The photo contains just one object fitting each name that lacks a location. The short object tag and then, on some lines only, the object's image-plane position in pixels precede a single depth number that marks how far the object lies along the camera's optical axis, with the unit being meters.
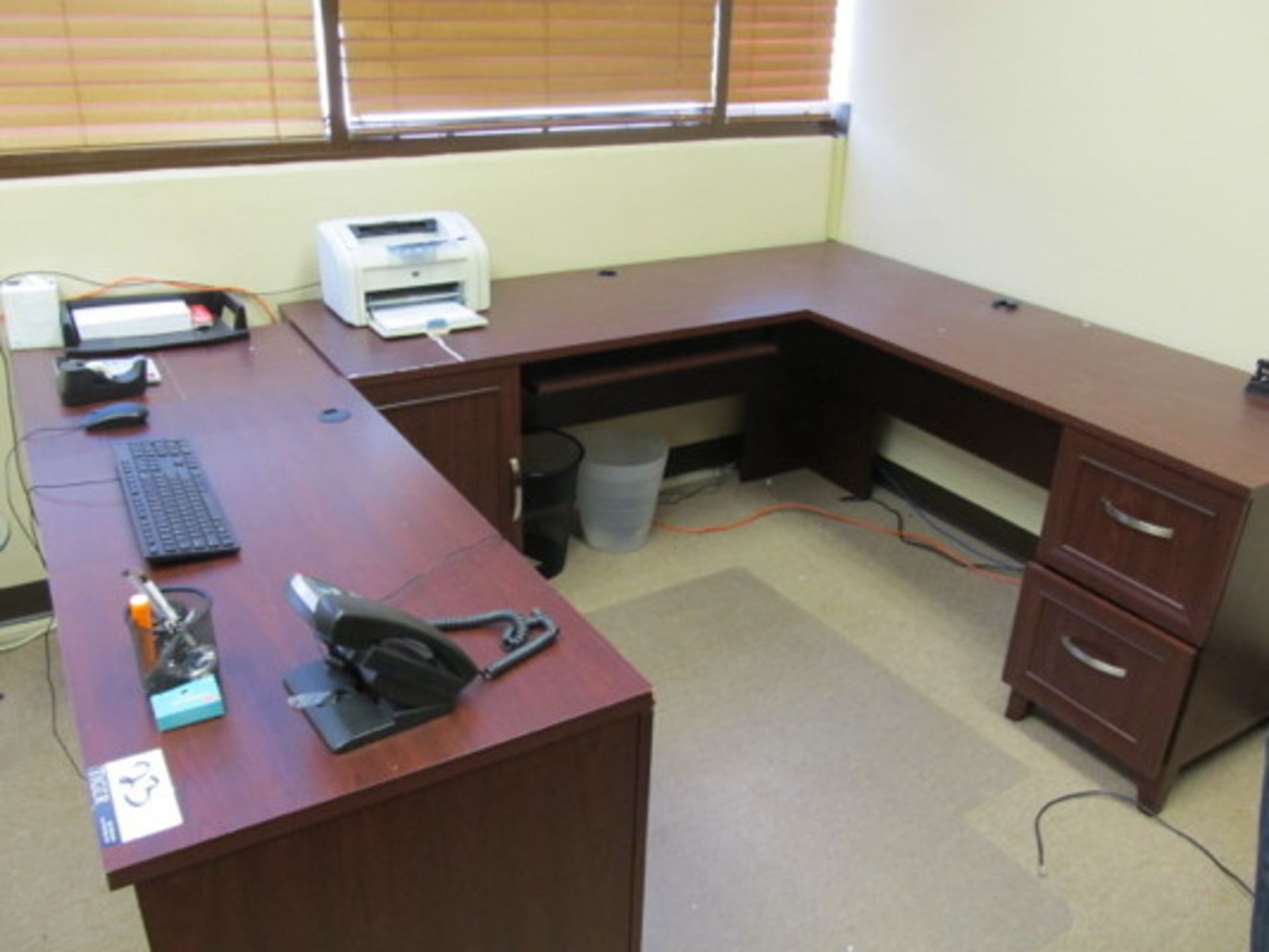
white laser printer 2.54
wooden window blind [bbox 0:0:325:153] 2.34
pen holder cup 1.25
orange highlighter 1.27
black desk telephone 1.17
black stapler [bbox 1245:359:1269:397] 2.32
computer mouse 1.96
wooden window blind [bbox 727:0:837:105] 3.30
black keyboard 1.55
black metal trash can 2.81
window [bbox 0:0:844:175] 2.39
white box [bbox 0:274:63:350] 2.30
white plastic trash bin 3.02
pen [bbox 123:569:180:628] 1.31
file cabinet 1.96
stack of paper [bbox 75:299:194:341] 2.37
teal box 1.21
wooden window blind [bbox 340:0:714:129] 2.75
